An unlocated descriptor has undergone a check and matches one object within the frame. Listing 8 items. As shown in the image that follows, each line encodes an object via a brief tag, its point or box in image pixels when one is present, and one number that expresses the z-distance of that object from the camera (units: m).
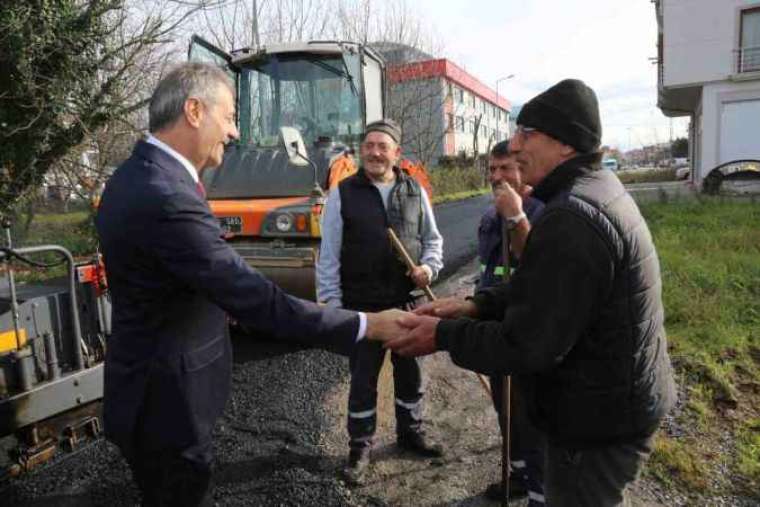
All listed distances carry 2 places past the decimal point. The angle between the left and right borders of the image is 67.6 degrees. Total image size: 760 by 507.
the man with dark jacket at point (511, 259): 2.78
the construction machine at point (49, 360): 2.95
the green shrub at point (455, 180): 26.22
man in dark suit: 1.78
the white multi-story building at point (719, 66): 21.62
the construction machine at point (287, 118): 5.84
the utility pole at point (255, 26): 15.18
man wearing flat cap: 3.42
